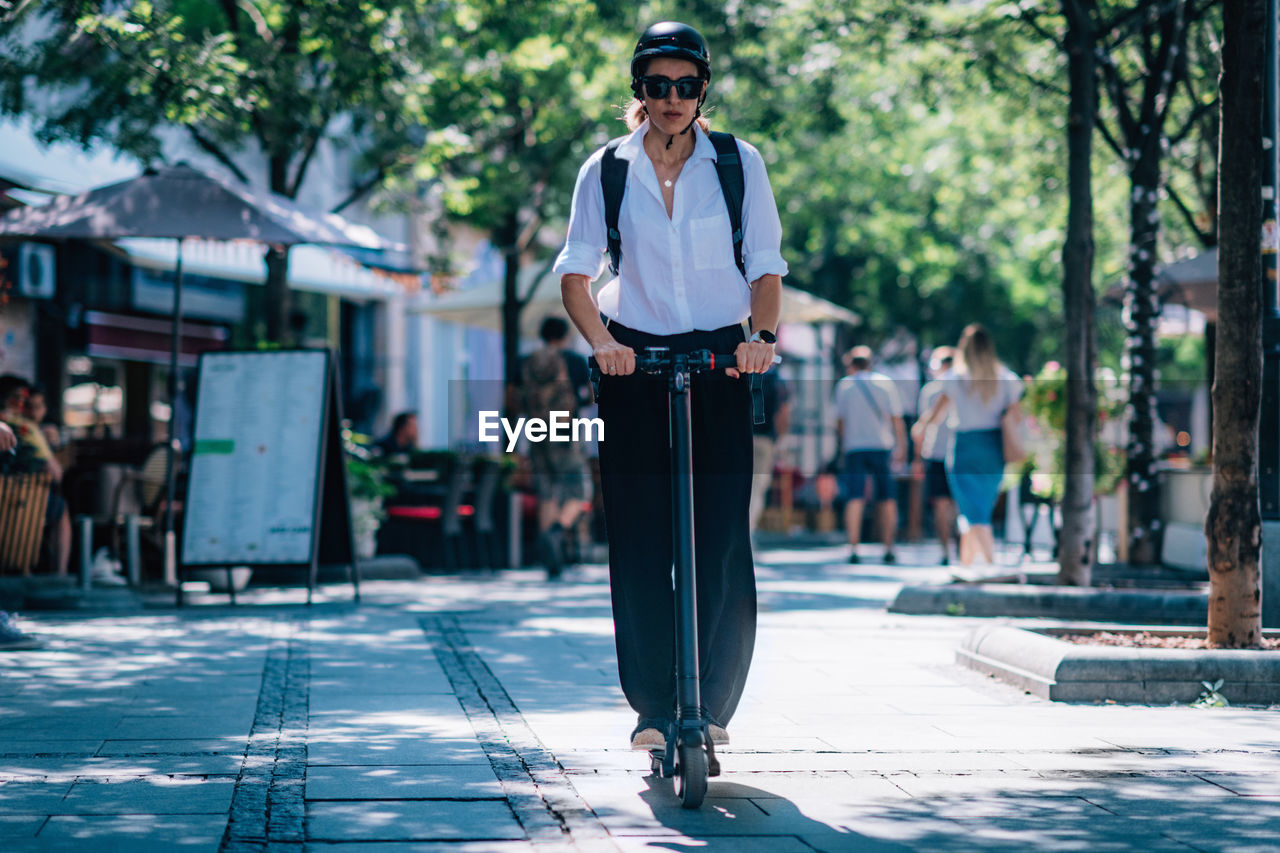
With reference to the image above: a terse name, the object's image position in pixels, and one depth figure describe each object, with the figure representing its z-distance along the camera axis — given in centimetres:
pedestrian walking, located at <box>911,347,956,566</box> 1381
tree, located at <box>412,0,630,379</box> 1571
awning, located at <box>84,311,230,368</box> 1889
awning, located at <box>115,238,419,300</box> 1355
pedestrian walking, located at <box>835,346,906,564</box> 1530
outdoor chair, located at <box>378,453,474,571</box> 1493
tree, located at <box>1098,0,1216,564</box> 1302
